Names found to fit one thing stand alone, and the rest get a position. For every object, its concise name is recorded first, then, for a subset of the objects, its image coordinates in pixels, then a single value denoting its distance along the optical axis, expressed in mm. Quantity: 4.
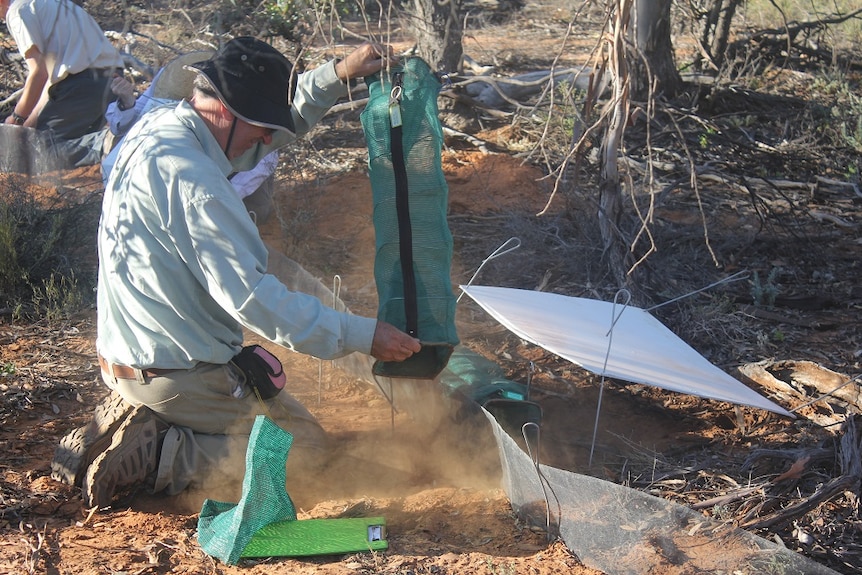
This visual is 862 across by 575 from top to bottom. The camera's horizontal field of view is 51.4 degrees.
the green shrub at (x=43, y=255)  4883
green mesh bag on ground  2871
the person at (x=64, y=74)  6488
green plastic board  2936
